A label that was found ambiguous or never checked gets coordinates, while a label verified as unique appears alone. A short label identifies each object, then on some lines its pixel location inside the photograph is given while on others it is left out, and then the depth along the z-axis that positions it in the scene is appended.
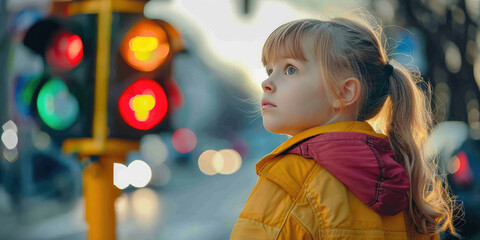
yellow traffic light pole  2.52
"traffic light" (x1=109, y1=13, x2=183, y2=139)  2.53
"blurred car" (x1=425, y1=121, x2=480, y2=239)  6.59
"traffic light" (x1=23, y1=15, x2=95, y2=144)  2.54
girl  1.59
